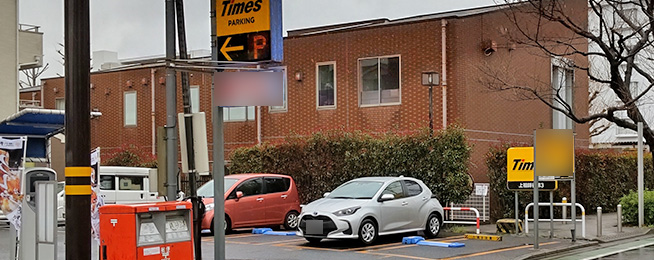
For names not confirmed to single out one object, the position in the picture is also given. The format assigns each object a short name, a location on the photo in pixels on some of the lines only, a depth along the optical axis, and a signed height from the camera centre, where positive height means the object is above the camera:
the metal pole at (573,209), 17.97 -2.06
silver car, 16.97 -2.03
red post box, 10.33 -1.47
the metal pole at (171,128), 11.52 -0.12
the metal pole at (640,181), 21.94 -1.77
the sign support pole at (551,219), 17.60 -2.29
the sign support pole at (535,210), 16.33 -1.89
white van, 26.77 -2.21
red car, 20.25 -2.13
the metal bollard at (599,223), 19.42 -2.57
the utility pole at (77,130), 8.33 -0.10
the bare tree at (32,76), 55.16 +3.07
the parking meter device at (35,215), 9.38 -1.11
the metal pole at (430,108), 22.75 +0.29
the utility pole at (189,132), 11.13 -0.17
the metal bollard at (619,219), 20.84 -2.65
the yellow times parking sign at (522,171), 18.17 -1.23
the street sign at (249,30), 9.88 +1.12
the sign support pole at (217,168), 10.32 -0.63
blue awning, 11.34 -0.08
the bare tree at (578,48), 22.80 +2.21
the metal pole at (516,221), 18.75 -2.48
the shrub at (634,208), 22.58 -2.59
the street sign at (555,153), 17.16 -0.76
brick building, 24.92 +1.24
